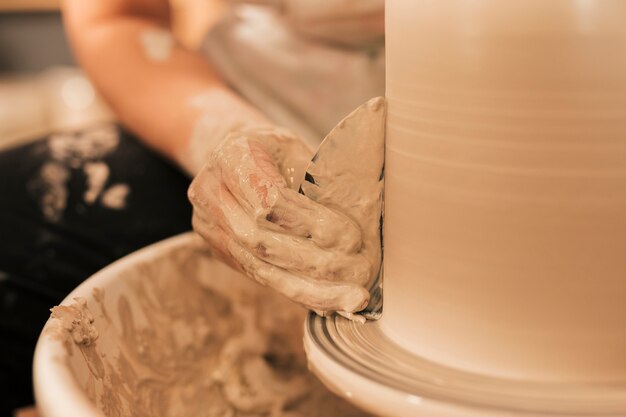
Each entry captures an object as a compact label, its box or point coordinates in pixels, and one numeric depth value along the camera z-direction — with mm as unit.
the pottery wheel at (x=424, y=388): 452
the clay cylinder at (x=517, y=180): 458
